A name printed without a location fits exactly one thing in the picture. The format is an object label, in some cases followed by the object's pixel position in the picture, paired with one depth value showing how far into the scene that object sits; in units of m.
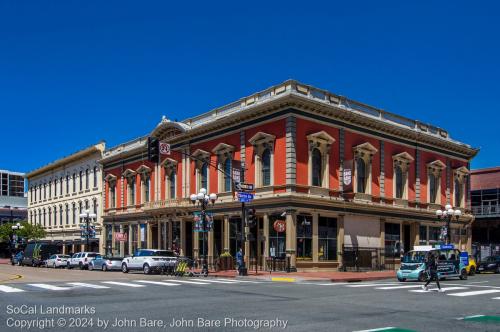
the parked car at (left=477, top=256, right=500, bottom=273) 41.44
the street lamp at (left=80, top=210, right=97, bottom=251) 52.37
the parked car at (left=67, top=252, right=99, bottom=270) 47.03
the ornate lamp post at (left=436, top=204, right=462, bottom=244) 39.01
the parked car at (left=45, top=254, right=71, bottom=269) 50.59
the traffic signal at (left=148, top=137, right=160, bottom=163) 25.75
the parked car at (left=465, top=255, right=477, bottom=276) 36.82
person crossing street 22.67
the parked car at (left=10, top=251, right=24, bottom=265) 58.86
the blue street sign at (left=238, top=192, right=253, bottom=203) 32.44
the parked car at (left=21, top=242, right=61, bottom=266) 55.34
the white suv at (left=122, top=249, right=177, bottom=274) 36.69
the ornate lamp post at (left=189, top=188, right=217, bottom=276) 34.28
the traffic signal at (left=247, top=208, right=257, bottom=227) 32.47
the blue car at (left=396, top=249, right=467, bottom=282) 28.84
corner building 36.78
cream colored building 63.12
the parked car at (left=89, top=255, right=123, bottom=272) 43.06
